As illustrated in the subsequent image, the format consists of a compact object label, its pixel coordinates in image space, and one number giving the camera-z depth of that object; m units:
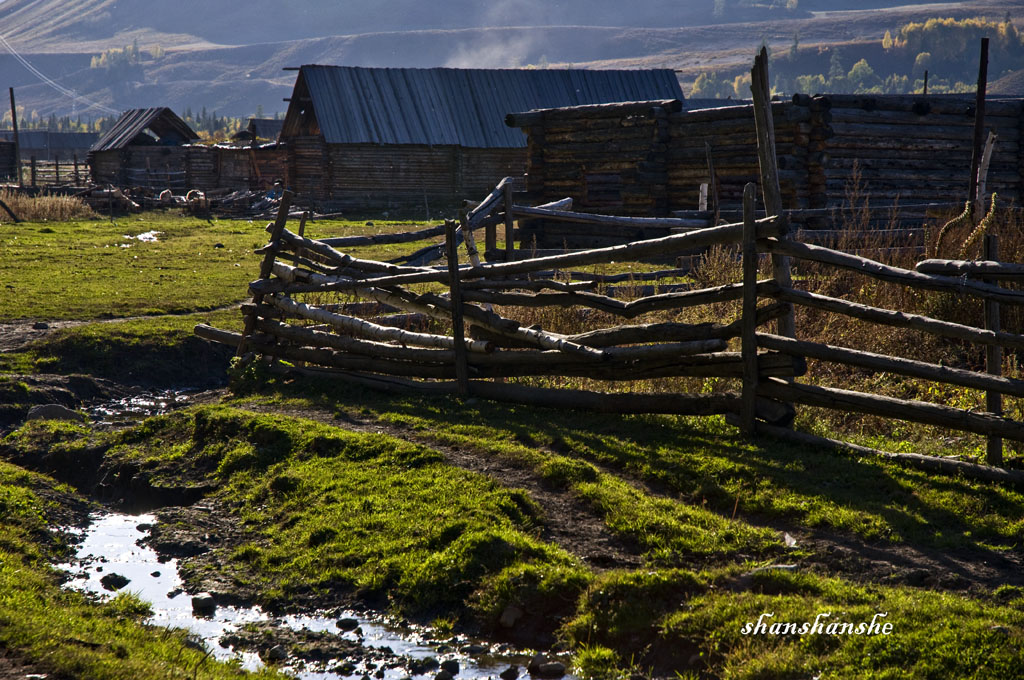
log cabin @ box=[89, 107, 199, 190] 84.37
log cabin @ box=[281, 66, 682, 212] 72.37
